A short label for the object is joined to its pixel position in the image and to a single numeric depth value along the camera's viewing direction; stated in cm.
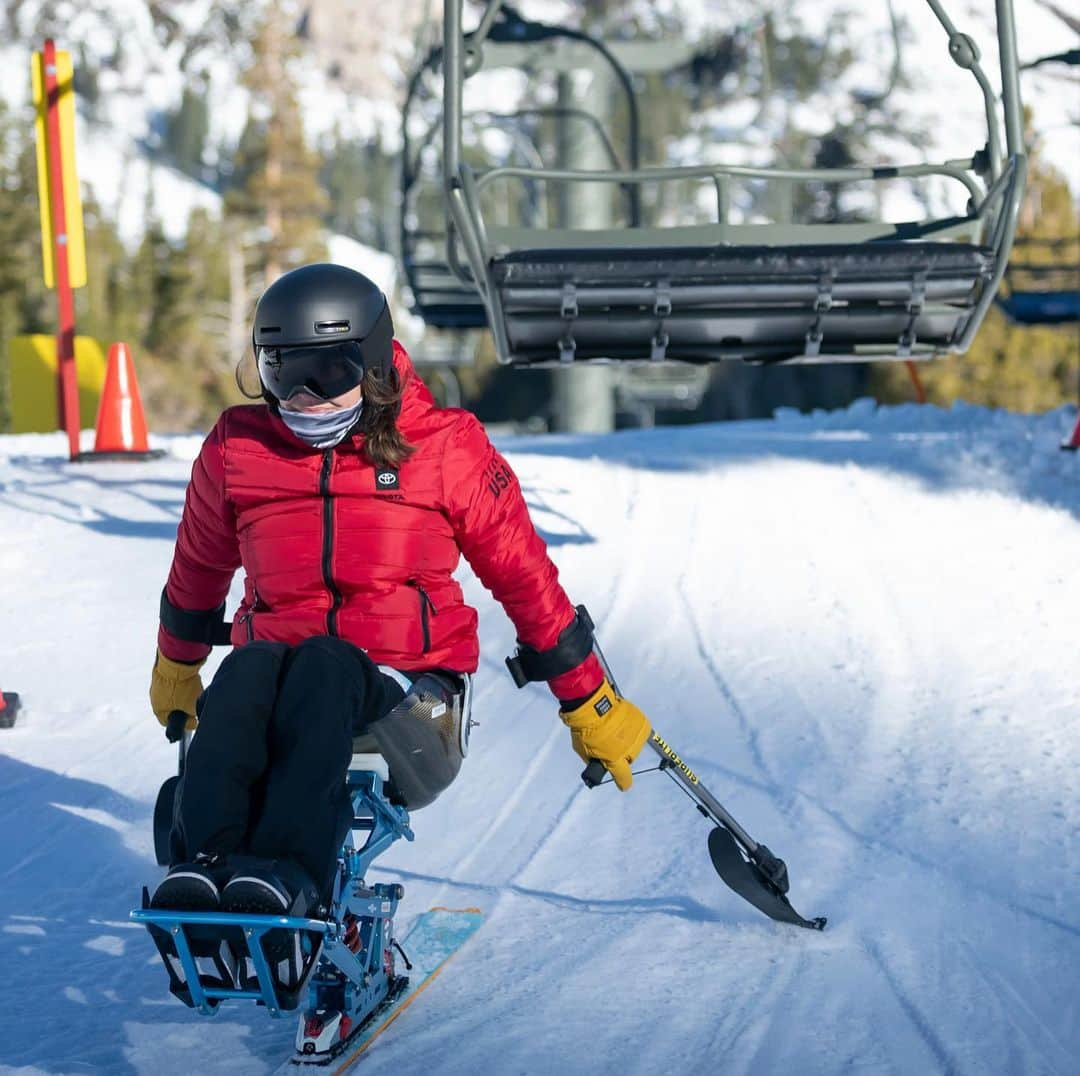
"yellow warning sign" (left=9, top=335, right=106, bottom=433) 1622
